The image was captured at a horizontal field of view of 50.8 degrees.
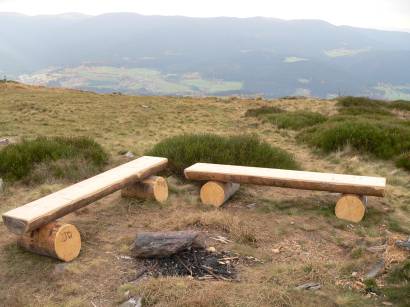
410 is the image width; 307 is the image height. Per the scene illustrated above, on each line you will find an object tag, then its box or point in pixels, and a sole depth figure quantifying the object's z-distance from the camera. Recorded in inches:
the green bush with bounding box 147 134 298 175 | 319.3
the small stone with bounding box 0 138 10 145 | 409.4
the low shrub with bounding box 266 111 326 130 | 573.9
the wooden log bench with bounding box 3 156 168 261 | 178.9
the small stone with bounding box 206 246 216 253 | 197.0
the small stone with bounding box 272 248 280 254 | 202.2
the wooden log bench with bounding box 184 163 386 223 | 240.4
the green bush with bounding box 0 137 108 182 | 301.6
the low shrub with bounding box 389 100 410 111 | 752.6
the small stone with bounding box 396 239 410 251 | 193.7
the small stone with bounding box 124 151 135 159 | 375.6
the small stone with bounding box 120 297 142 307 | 153.4
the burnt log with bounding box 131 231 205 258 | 188.2
